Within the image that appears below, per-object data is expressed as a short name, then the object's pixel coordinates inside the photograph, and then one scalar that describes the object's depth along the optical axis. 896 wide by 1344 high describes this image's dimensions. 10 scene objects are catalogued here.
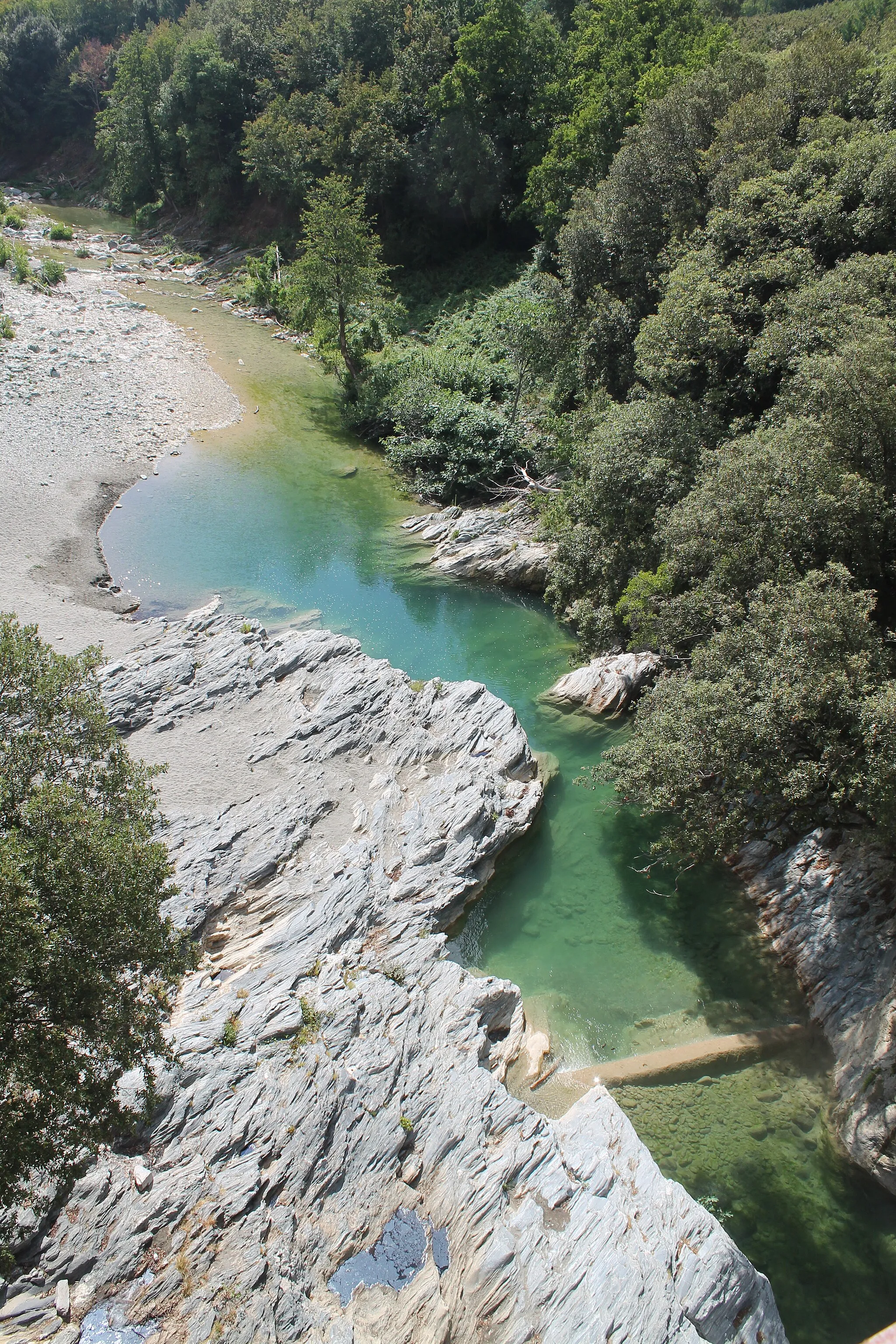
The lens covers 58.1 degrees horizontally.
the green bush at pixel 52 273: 50.88
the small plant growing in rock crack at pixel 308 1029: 13.82
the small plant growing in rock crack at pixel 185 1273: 10.42
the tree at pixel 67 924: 9.09
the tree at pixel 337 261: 41.06
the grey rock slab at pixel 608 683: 23.25
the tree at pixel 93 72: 85.00
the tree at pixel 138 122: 70.44
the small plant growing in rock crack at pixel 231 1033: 13.65
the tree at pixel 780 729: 13.74
